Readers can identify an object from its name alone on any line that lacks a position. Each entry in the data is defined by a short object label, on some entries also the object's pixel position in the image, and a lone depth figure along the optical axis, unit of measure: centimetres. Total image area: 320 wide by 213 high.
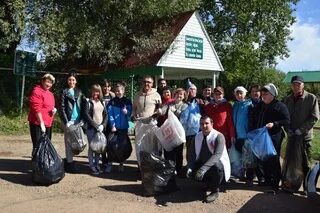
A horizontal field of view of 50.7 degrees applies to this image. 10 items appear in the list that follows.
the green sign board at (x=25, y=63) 1202
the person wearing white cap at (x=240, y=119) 556
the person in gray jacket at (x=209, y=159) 490
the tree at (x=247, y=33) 2541
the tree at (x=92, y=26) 1240
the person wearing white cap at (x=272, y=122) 524
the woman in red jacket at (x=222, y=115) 558
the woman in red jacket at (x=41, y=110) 568
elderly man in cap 526
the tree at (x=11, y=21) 1183
